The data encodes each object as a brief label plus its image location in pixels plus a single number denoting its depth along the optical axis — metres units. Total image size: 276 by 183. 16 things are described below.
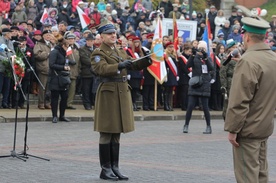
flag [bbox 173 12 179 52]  24.53
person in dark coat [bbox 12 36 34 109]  20.81
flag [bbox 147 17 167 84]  22.85
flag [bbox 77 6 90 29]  25.48
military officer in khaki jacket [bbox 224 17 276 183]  7.95
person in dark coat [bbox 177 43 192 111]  23.61
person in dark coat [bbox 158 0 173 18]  33.44
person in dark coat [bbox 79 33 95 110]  22.12
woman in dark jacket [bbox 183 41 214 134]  17.70
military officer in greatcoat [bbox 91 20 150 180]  11.10
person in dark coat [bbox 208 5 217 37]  33.03
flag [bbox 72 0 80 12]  28.95
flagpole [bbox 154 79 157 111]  23.25
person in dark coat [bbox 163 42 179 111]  23.45
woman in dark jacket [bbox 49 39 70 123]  19.12
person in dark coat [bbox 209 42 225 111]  24.36
